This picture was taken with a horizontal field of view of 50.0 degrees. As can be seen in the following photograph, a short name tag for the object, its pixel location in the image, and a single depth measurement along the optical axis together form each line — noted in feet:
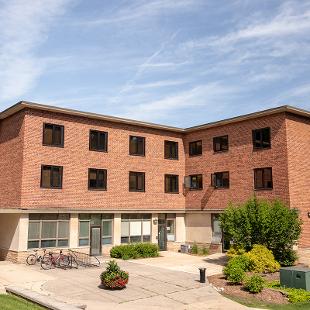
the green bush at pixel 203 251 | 86.92
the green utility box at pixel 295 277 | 51.01
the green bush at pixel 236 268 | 54.12
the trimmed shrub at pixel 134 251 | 78.75
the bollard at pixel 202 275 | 55.20
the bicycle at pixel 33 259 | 70.06
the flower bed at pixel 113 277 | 49.28
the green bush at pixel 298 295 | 47.15
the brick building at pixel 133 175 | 74.46
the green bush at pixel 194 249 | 88.15
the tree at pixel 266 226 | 67.36
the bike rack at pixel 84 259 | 69.44
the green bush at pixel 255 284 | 49.59
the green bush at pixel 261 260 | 62.98
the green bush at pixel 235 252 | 67.86
